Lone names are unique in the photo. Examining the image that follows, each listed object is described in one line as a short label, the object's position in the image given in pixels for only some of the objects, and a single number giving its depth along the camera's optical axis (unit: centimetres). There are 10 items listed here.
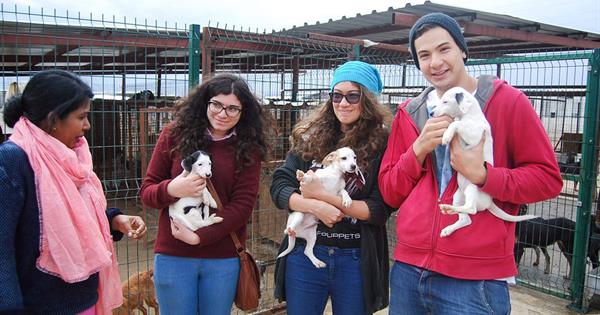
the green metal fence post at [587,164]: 484
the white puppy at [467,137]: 182
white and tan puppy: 235
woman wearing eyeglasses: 248
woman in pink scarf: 177
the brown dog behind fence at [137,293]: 429
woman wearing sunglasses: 239
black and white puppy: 238
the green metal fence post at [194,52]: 372
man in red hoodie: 182
